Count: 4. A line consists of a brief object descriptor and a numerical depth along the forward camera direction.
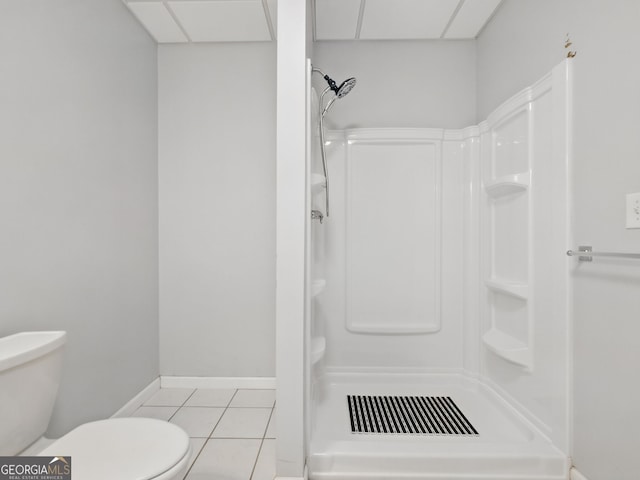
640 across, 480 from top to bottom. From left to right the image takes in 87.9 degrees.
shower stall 1.42
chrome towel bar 1.11
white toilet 0.91
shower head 1.76
